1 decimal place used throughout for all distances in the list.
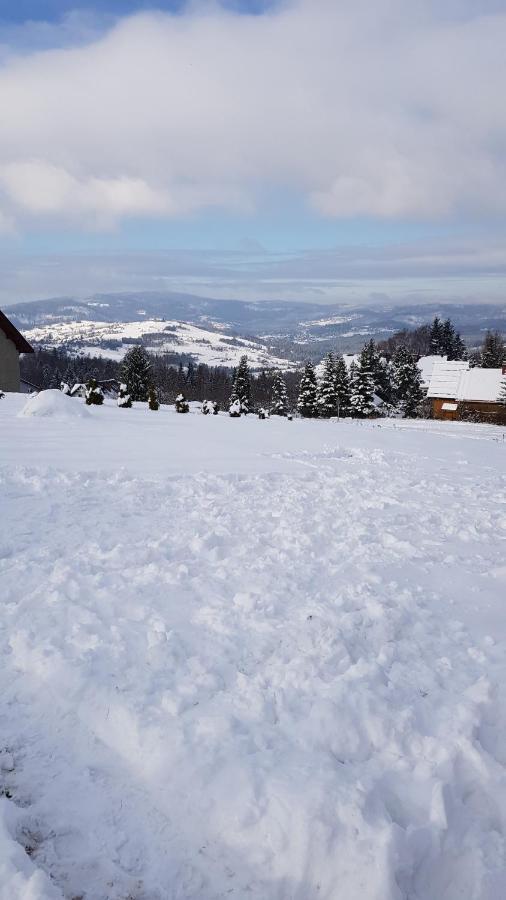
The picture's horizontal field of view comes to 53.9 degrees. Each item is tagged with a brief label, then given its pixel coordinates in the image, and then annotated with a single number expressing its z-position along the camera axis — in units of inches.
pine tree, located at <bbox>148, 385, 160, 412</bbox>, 949.8
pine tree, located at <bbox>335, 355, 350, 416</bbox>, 2133.4
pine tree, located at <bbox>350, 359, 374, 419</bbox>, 2091.5
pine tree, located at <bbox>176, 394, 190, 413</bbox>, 965.8
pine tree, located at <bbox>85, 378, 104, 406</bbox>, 874.8
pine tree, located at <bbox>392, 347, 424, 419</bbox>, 2285.9
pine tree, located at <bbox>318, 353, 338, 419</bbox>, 2140.7
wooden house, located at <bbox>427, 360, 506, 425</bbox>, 2065.7
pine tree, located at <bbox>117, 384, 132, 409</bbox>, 921.5
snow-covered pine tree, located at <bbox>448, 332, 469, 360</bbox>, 3397.1
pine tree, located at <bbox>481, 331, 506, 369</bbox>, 2674.7
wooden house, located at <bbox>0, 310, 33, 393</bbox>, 949.2
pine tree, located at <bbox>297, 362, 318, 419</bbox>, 2199.8
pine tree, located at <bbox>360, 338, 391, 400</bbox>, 2108.3
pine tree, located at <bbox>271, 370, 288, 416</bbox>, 2175.2
